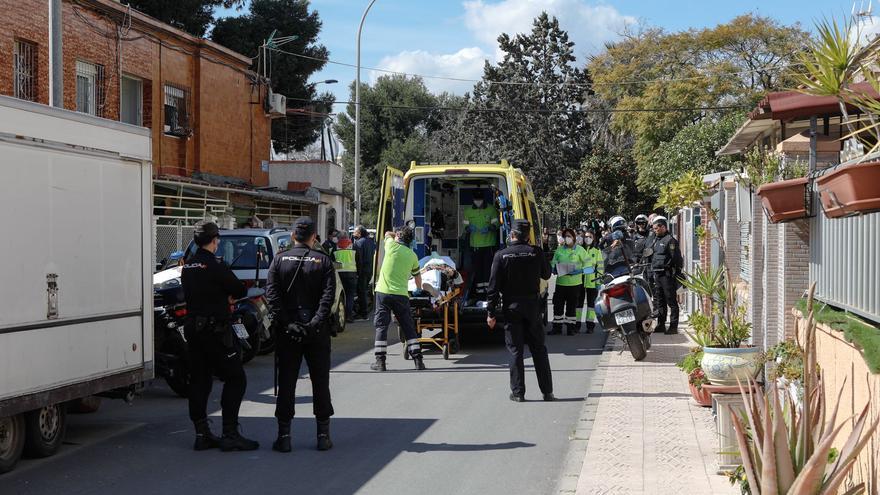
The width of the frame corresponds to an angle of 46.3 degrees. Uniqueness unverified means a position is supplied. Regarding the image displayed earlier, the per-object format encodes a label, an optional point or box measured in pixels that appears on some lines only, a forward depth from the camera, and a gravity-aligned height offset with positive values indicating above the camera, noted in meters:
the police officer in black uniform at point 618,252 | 14.01 -0.09
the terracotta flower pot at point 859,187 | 4.77 +0.28
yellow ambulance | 15.45 +0.68
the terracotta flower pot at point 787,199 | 7.43 +0.34
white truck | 7.44 -0.16
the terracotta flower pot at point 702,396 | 9.91 -1.47
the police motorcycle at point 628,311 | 13.31 -0.84
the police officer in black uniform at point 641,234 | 17.32 +0.20
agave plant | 4.84 -1.01
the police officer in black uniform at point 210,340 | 8.62 -0.79
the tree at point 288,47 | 38.31 +7.64
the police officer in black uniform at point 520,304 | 10.68 -0.60
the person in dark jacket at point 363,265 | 21.34 -0.40
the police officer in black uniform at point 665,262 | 16.02 -0.25
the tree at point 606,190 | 45.59 +2.50
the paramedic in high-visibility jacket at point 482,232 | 17.06 +0.23
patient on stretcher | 14.22 -0.44
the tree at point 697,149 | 34.62 +3.35
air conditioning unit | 32.12 +4.45
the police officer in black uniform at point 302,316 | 8.56 -0.58
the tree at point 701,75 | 43.00 +7.36
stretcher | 14.35 -1.02
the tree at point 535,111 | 54.53 +7.24
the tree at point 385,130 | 61.41 +7.13
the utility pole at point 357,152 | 31.21 +2.95
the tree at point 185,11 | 33.06 +7.78
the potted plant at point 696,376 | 9.72 -1.24
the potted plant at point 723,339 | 8.54 -0.84
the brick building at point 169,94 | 20.45 +3.67
